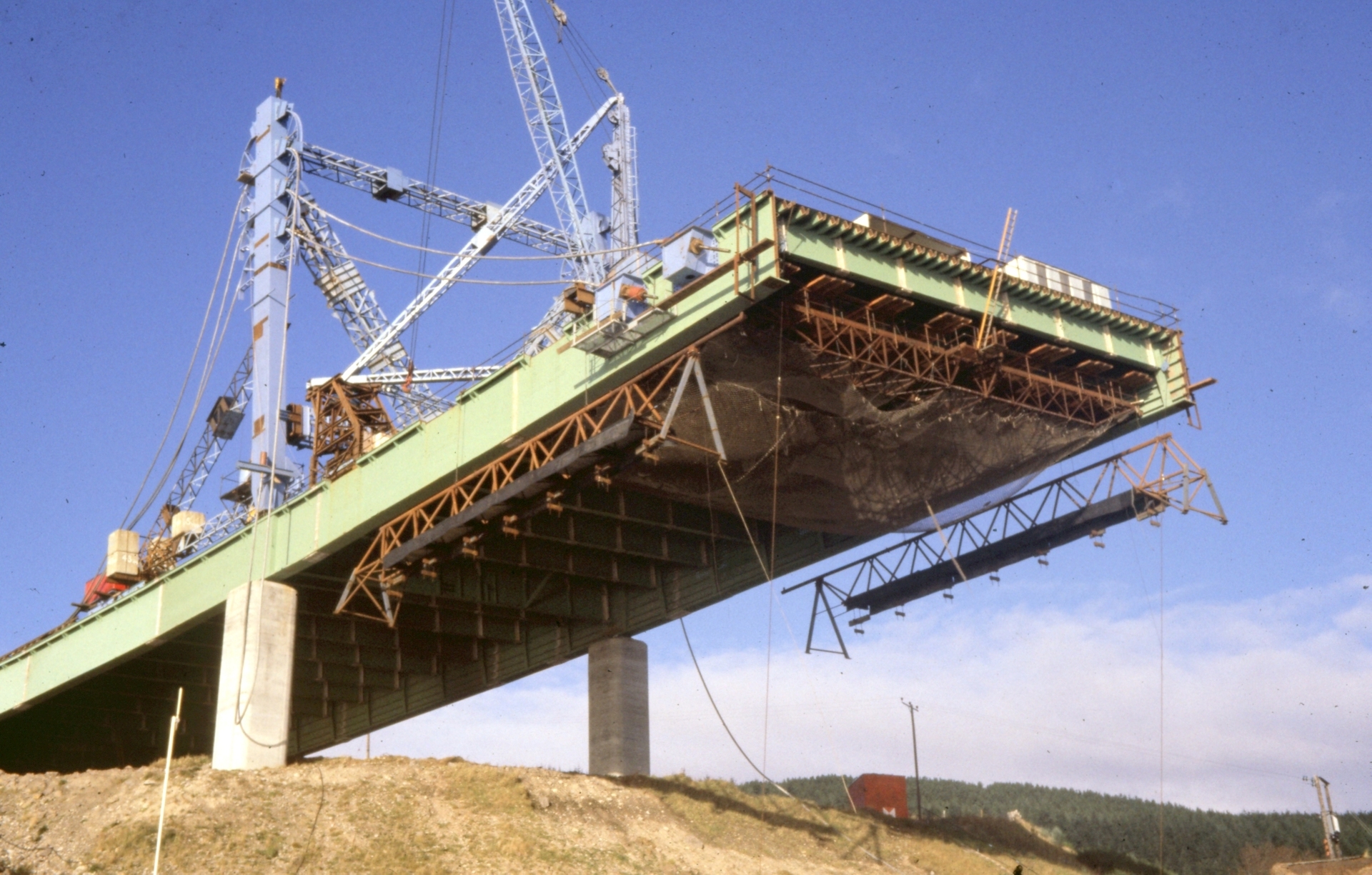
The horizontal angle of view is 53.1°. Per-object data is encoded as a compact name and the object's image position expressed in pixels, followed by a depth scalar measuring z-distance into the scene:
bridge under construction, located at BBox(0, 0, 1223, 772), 33.34
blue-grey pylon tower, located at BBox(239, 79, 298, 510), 50.88
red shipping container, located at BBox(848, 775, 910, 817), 60.53
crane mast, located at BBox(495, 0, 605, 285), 78.50
